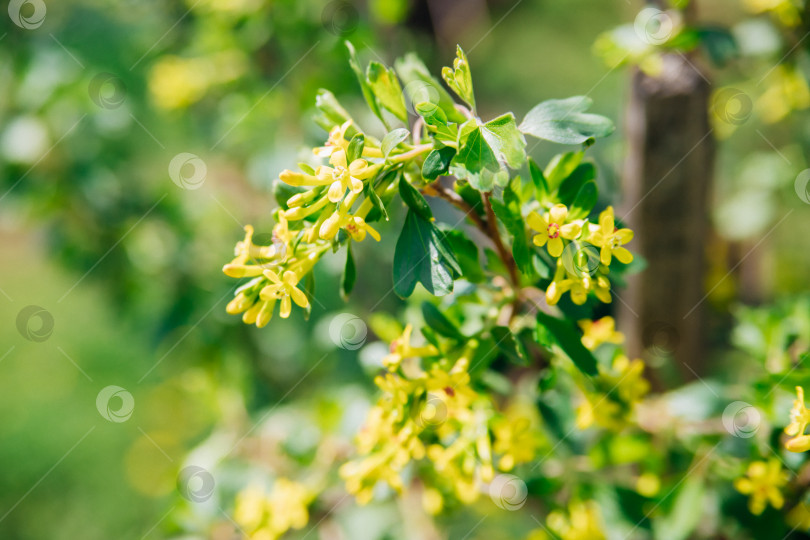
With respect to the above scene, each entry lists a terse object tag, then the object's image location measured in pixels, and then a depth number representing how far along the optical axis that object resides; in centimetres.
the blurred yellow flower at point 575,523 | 51
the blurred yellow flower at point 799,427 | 44
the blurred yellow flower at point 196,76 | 75
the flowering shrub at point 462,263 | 44
